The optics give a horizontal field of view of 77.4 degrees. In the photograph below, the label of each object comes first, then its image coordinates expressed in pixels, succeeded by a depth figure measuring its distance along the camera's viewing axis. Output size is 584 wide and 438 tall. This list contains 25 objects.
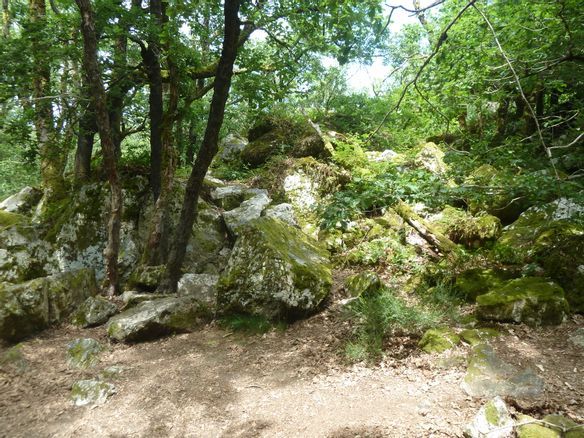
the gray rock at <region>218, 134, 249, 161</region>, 13.93
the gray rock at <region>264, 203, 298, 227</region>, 9.57
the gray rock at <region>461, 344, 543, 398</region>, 3.92
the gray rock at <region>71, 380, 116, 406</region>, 4.73
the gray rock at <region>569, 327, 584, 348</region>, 4.64
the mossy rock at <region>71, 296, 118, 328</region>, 6.80
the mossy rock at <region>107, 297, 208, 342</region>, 6.15
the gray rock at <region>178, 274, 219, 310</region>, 7.39
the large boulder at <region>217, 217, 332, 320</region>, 6.21
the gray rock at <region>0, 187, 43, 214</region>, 11.41
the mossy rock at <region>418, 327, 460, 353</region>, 4.87
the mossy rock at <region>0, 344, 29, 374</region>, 5.32
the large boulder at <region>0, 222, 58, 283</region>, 7.99
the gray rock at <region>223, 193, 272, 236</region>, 9.29
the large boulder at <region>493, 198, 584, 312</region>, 5.50
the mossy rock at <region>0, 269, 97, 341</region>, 6.08
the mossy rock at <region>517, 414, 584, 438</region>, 3.10
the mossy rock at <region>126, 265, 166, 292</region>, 7.79
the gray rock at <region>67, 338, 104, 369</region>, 5.55
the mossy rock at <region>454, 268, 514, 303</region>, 6.10
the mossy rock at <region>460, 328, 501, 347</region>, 4.90
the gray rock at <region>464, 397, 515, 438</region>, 3.24
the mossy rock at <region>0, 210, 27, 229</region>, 9.93
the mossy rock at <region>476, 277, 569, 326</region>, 5.15
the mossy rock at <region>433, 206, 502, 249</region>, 7.91
